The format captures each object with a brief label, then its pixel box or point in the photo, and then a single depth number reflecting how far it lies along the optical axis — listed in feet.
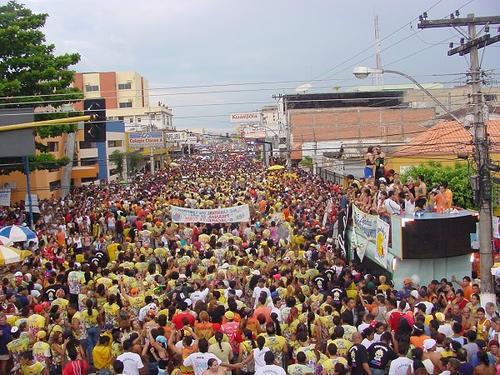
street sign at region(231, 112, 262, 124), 265.03
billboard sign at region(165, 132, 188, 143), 254.92
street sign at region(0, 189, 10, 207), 82.38
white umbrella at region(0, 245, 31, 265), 46.19
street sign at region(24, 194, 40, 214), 82.71
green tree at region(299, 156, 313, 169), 162.91
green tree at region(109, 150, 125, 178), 178.70
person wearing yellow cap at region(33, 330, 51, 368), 29.01
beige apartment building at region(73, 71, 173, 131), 298.15
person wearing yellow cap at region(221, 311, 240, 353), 29.41
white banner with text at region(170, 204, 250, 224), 66.39
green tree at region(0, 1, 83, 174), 89.01
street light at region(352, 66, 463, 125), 44.52
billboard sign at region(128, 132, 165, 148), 172.35
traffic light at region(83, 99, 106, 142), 59.26
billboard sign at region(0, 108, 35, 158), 61.10
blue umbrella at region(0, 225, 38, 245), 53.43
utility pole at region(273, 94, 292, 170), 151.43
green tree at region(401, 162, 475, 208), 76.07
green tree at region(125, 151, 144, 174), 187.01
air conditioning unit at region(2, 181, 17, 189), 102.25
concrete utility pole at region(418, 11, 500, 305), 41.22
